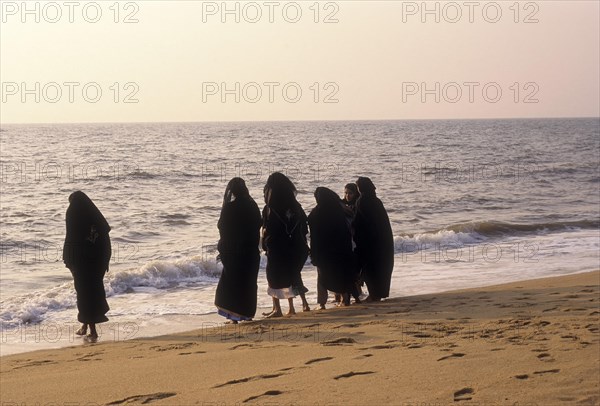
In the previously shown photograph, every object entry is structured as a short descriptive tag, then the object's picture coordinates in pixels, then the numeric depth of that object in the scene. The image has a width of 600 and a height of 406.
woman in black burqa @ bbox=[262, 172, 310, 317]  10.66
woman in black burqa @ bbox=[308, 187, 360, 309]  11.15
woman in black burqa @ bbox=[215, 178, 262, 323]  10.35
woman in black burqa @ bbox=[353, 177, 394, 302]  11.41
